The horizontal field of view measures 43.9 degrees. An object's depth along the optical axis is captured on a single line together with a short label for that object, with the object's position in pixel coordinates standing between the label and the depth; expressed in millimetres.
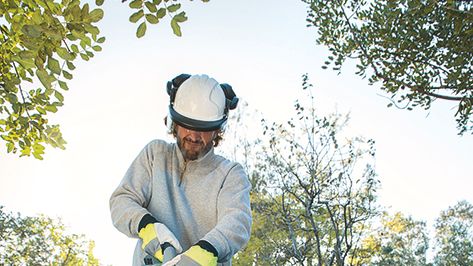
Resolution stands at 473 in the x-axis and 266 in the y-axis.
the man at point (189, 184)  2631
